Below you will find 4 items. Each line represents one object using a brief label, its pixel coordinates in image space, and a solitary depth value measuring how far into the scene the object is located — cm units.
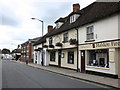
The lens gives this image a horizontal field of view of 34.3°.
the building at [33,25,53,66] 3628
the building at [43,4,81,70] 2346
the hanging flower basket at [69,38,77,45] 2208
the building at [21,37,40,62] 6000
